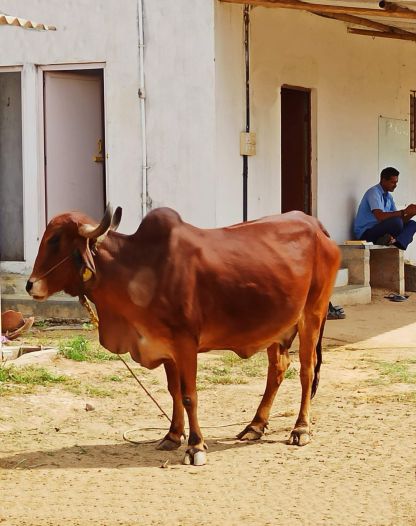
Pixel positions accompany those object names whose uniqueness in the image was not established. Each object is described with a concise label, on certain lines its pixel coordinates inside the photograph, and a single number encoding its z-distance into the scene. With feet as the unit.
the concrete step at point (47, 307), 36.83
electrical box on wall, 37.83
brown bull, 19.11
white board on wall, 48.60
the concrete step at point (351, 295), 41.06
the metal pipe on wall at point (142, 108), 36.77
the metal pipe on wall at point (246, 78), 37.73
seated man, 44.73
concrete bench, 43.88
